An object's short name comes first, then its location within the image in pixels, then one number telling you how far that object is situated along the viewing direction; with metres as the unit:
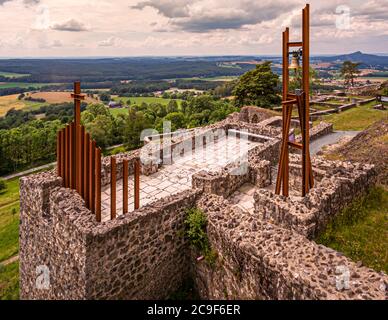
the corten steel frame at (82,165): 7.35
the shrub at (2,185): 41.92
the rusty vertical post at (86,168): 7.80
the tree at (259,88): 38.31
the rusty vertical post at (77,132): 8.02
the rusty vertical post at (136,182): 7.71
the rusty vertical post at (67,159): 8.62
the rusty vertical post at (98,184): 7.27
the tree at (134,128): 51.56
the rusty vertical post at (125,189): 7.46
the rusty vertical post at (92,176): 7.58
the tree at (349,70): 49.78
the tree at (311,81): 34.01
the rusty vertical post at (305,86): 7.73
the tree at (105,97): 97.57
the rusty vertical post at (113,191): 7.18
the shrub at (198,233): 7.57
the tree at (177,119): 50.75
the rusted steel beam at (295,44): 7.92
